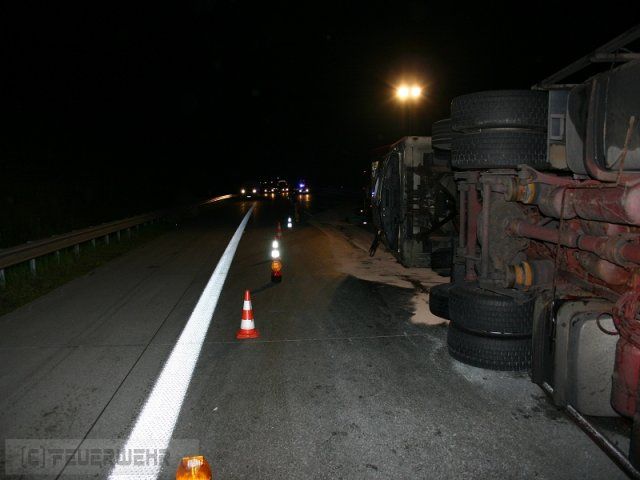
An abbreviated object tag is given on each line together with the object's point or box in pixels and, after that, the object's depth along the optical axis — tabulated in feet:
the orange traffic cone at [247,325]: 21.63
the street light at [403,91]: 65.51
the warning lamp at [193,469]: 8.94
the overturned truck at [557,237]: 11.53
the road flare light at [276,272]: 32.86
